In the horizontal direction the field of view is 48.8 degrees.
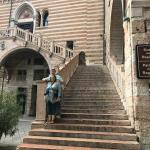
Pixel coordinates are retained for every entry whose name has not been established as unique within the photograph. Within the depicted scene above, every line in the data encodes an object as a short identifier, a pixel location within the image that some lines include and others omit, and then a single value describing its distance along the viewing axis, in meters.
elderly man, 5.49
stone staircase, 4.53
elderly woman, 5.37
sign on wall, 4.65
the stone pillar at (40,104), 5.58
